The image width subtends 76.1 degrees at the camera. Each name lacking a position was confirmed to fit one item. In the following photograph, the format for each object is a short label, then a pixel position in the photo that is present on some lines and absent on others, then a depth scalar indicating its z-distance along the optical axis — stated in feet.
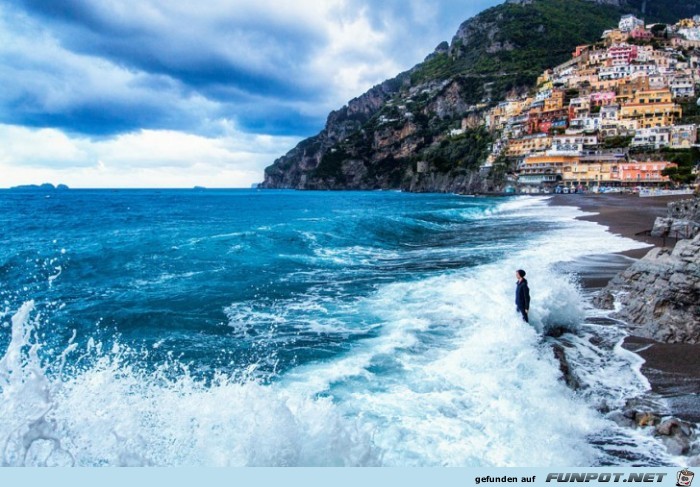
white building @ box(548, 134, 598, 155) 303.07
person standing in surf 32.45
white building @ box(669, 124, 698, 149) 264.93
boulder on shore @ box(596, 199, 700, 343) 31.58
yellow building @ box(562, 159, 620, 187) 272.31
